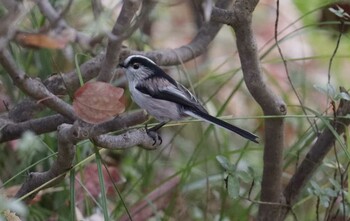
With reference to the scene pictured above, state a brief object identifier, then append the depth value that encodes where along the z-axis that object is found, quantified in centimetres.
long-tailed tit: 538
